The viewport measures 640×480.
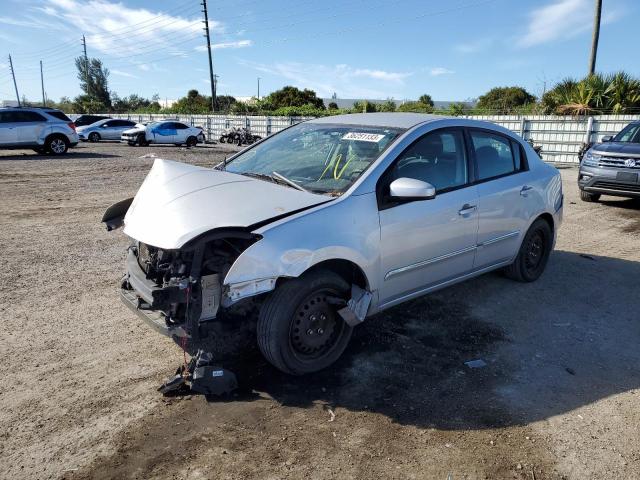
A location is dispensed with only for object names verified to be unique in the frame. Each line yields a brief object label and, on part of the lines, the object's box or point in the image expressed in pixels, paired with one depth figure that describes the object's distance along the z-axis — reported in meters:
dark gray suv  9.34
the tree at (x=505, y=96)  42.28
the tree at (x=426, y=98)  51.03
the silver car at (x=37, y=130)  17.39
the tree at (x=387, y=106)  30.58
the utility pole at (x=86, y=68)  70.06
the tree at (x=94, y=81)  70.12
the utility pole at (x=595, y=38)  23.12
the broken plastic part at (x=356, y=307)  3.54
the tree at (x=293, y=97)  47.88
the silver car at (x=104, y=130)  29.33
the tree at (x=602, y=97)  19.27
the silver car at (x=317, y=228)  3.14
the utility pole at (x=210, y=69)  45.69
